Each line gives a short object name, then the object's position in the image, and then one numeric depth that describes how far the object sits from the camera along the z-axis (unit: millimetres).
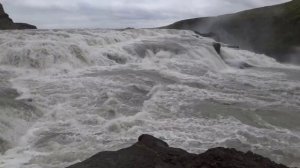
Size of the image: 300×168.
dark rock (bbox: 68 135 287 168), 5949
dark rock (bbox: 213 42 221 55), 34031
